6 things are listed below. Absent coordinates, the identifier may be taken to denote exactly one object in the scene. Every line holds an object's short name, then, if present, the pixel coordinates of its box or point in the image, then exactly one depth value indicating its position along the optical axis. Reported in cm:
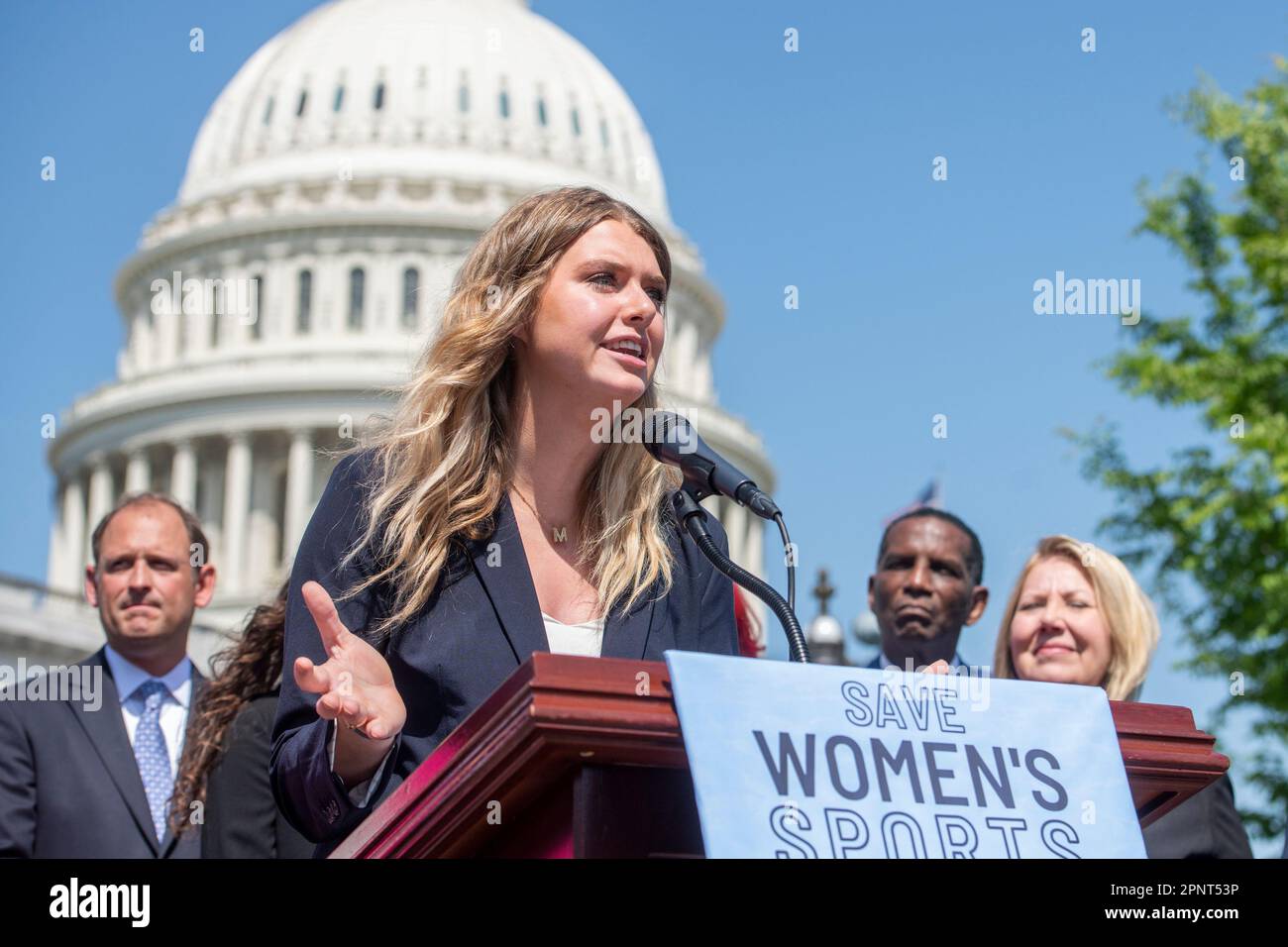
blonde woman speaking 370
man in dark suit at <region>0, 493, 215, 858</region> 607
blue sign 293
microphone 381
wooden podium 289
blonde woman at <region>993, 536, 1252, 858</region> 630
